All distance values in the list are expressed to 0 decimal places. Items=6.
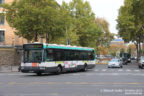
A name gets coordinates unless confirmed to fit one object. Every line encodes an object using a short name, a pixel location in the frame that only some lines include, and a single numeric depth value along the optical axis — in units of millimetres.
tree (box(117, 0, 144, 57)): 49556
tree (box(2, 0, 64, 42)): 32094
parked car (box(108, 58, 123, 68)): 41156
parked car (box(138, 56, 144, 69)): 38631
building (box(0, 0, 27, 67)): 43844
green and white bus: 21594
